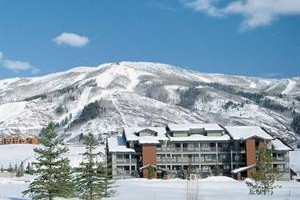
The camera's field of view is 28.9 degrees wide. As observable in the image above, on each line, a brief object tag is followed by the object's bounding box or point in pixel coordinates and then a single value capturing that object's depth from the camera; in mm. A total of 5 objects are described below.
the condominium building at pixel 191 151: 108000
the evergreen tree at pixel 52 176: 40594
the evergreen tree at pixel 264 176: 50750
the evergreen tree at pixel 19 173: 101606
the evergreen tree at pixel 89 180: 39938
